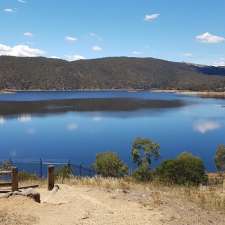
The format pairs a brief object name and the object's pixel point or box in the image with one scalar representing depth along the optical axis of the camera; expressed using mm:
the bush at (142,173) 12464
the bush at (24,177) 12910
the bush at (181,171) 14600
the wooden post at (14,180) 8810
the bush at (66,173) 12100
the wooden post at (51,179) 9596
